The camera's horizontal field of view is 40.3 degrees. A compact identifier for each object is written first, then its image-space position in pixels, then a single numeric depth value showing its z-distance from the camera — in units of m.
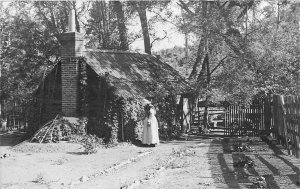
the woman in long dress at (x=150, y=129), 15.98
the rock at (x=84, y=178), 9.21
